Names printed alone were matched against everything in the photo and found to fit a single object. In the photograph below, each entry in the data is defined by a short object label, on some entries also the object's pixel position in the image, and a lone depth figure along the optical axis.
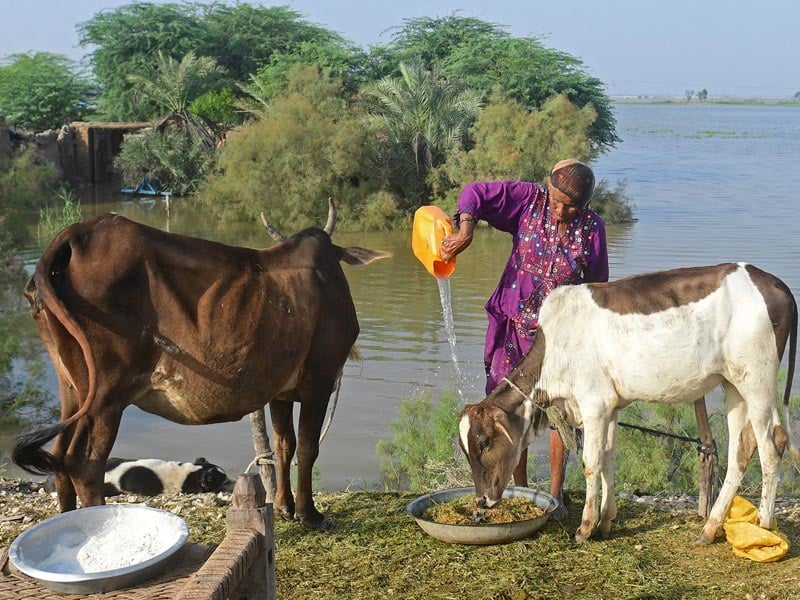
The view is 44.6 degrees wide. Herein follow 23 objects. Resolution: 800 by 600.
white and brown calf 4.65
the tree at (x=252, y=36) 41.34
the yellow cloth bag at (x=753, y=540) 4.73
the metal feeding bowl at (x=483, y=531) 4.89
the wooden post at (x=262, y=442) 6.23
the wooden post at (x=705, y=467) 5.31
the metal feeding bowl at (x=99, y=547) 3.10
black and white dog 7.79
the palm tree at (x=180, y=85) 33.61
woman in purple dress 5.31
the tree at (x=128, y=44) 39.41
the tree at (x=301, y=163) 25.77
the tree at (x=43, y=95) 39.84
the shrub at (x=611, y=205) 26.75
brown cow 4.42
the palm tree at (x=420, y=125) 26.77
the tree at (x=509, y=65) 33.81
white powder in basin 3.32
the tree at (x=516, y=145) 24.59
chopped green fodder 5.07
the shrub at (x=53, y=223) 18.30
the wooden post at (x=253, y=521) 3.28
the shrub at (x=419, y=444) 8.37
